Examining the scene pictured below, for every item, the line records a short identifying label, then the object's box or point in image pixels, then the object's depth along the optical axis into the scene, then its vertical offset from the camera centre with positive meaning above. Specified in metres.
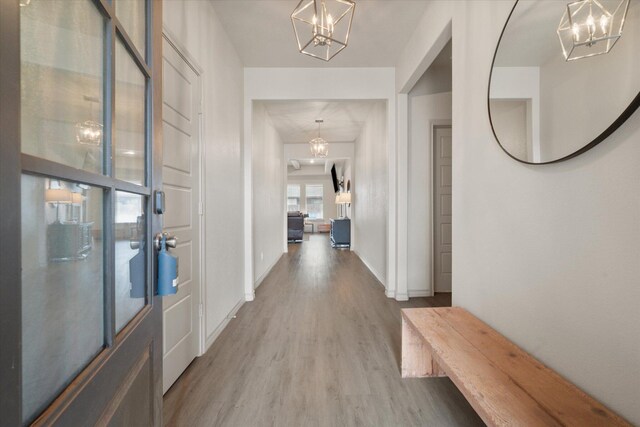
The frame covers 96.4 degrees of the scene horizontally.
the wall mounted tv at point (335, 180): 11.47 +1.35
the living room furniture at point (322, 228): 12.64 -0.71
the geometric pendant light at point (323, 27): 1.81 +1.74
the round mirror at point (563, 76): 0.86 +0.50
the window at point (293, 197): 13.35 +0.70
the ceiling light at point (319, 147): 5.30 +1.22
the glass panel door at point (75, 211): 0.38 +0.00
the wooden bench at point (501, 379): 0.87 -0.62
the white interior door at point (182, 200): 1.71 +0.08
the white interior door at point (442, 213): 3.64 -0.01
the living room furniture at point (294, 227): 9.13 -0.48
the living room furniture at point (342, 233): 8.01 -0.59
